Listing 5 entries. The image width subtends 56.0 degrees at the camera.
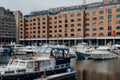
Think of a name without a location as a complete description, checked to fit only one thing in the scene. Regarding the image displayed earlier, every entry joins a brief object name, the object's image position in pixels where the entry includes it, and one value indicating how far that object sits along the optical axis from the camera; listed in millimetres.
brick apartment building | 61733
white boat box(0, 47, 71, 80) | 17493
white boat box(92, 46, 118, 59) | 42504
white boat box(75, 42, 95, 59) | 42393
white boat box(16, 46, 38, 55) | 52018
